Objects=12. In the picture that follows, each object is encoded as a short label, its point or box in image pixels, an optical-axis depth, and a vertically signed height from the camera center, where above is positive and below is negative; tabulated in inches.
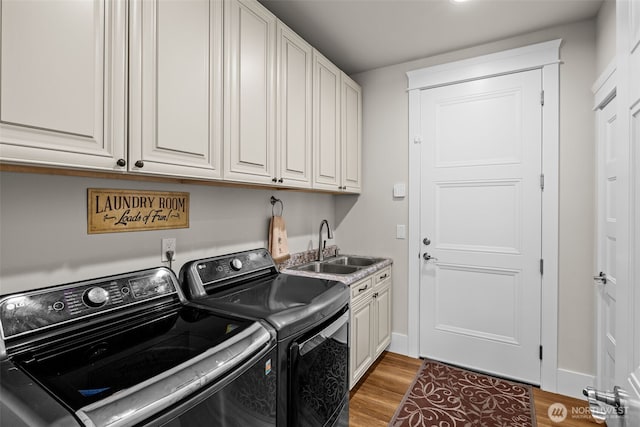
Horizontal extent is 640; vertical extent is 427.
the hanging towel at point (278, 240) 89.1 -7.2
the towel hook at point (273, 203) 92.2 +2.9
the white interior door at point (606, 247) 73.5 -7.4
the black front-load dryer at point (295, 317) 49.4 -17.1
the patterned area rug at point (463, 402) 77.7 -48.7
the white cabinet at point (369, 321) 85.0 -31.1
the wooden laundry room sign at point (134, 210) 53.6 +0.4
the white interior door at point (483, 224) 95.0 -2.8
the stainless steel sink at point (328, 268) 101.7 -17.3
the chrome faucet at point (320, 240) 108.4 -8.9
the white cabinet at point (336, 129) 90.7 +26.2
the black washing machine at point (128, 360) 27.8 -15.9
